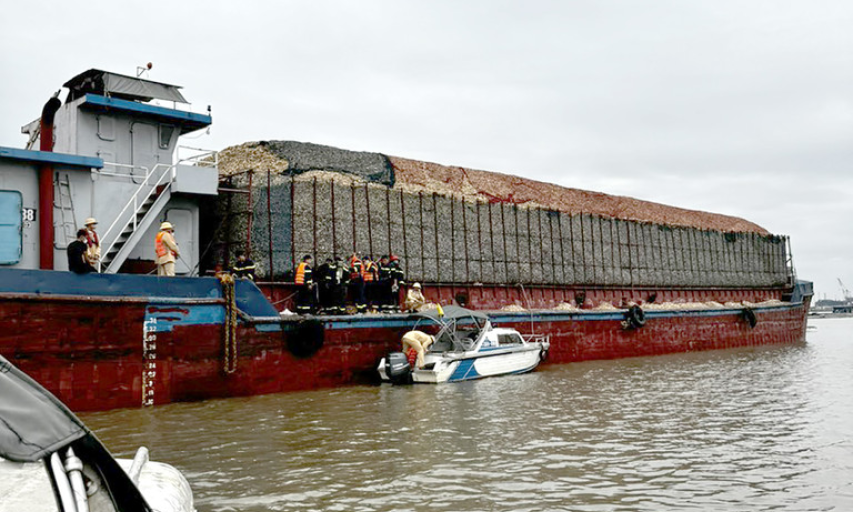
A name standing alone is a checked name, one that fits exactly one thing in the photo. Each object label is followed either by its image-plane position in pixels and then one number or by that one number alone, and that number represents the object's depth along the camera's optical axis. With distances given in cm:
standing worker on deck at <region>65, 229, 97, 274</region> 1217
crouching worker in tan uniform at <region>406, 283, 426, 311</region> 1853
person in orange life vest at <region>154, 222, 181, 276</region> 1402
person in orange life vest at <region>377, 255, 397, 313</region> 1868
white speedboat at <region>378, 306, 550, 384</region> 1636
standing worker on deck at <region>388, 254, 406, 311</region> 1875
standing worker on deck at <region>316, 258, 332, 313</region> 1706
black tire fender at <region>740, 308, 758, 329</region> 3102
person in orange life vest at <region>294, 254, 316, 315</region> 1677
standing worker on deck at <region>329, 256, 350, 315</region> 1702
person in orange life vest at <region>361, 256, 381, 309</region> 1848
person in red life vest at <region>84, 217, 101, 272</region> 1291
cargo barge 1257
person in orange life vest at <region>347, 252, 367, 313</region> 1777
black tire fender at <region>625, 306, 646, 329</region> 2488
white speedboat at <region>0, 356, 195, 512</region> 249
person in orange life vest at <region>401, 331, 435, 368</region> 1666
